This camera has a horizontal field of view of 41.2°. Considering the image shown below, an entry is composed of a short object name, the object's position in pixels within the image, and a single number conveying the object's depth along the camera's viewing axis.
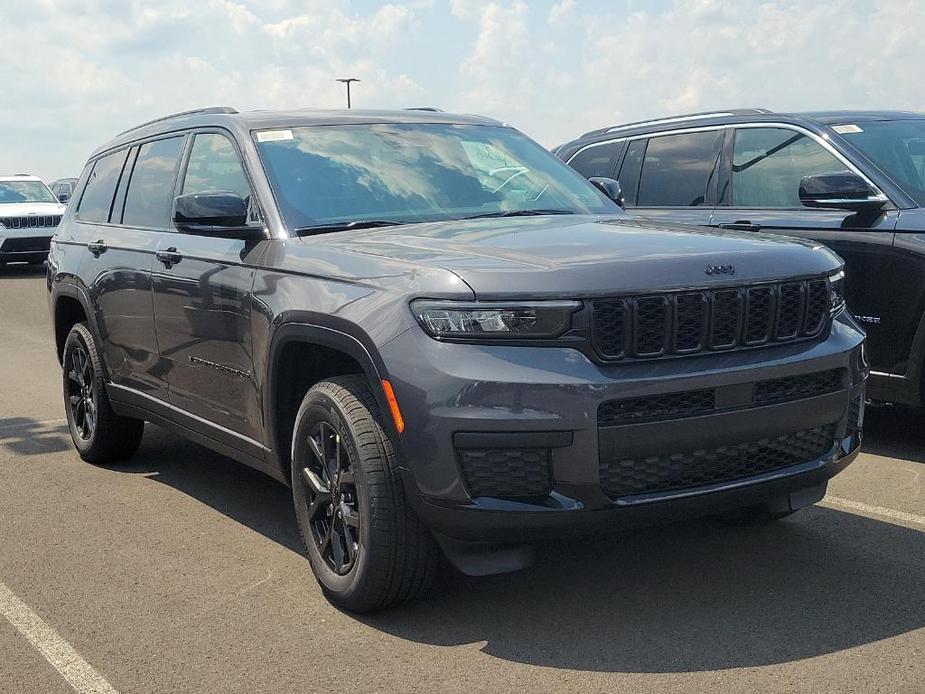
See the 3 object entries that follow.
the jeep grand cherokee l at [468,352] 3.76
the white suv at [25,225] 22.12
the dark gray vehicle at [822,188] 6.35
